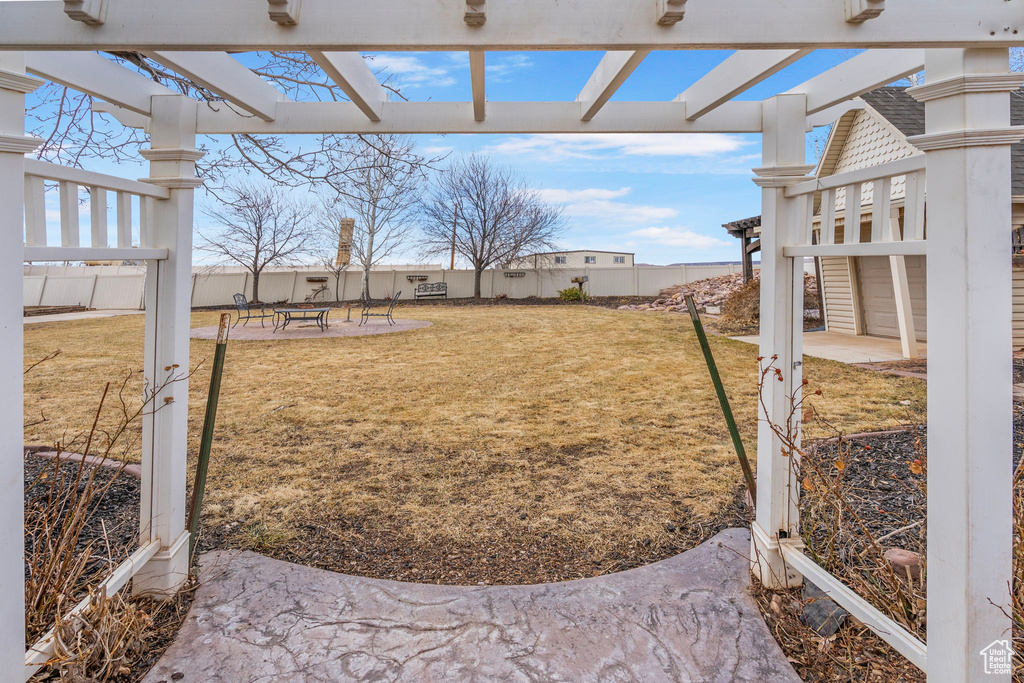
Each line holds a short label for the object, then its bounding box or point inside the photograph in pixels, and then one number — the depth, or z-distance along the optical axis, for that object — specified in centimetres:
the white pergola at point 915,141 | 143
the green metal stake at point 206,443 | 248
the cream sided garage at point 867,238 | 782
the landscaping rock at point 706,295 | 1498
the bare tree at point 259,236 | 1898
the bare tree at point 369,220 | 1956
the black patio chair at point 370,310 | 1255
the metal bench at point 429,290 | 2100
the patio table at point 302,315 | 1144
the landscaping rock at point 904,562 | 219
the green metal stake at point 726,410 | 266
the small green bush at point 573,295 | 1912
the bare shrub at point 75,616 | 180
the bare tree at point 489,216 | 2120
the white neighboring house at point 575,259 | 2141
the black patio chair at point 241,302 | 1229
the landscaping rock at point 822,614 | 211
